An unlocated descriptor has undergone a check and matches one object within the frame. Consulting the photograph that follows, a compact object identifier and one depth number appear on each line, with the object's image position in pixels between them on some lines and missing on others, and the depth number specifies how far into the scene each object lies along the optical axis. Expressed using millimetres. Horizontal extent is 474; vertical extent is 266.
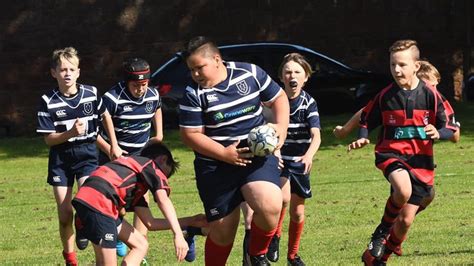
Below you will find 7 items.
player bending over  16094
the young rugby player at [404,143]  18125
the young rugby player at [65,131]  20016
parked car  45594
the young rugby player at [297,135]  19875
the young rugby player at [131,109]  20906
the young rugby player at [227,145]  15930
